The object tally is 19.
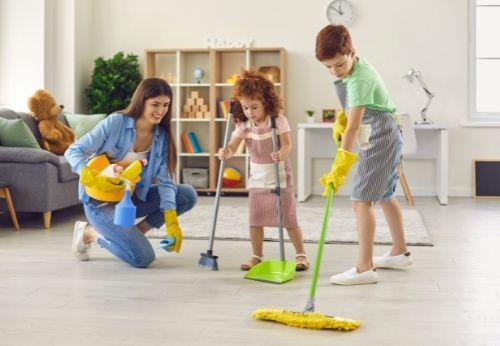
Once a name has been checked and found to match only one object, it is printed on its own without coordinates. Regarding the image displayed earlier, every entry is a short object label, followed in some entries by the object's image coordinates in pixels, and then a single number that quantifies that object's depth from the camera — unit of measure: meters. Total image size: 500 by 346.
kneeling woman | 3.63
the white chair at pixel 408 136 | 6.19
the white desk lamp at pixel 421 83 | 6.92
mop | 2.59
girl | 3.54
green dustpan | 3.38
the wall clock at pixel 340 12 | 7.24
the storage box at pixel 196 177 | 7.31
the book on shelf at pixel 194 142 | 7.40
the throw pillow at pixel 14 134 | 5.26
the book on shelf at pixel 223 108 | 7.21
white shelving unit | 7.22
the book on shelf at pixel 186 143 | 7.41
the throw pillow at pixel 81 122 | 6.35
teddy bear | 5.76
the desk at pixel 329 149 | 6.61
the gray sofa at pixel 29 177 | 5.01
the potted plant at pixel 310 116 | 7.08
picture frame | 7.14
